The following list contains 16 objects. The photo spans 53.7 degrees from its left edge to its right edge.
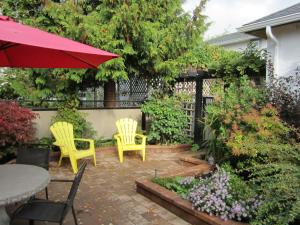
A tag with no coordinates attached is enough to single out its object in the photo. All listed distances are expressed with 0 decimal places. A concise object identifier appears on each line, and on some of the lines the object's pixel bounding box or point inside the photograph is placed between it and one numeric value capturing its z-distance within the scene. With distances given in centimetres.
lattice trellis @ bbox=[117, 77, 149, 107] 921
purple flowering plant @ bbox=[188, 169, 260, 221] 317
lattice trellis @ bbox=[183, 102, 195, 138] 751
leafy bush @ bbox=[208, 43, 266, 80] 592
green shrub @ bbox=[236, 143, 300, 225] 275
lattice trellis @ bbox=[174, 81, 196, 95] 790
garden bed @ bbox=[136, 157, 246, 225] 323
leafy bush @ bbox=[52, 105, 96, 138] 659
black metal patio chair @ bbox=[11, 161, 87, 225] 263
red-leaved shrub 506
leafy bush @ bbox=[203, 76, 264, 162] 472
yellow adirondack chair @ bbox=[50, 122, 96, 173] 543
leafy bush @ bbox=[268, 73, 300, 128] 452
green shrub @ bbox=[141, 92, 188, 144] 704
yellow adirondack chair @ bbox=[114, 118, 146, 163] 627
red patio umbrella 217
